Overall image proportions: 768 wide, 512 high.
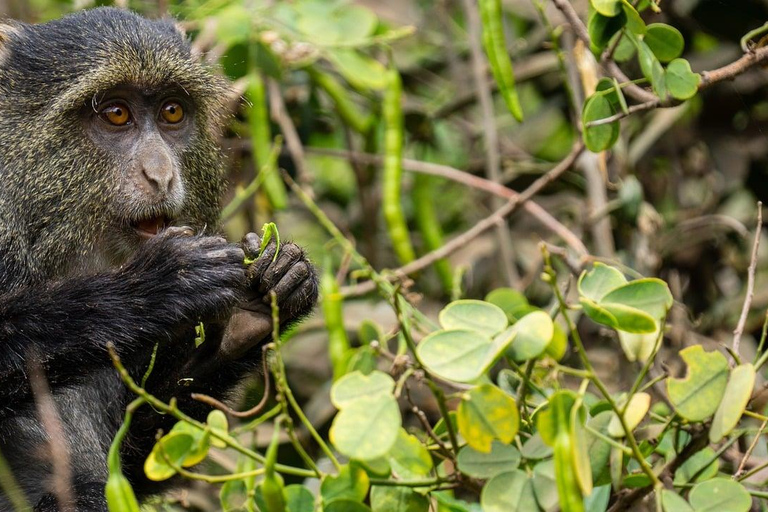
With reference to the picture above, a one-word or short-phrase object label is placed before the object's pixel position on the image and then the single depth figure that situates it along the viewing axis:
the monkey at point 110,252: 6.43
